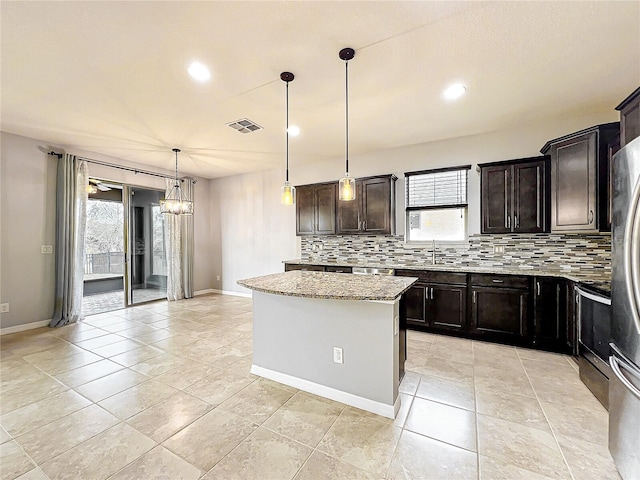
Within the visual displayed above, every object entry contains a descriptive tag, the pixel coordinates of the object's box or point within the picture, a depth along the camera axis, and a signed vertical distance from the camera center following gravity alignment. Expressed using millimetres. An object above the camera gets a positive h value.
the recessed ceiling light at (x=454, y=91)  2730 +1500
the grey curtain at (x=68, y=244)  4281 -63
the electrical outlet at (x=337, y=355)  2254 -940
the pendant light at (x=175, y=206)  4449 +539
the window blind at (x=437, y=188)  4121 +796
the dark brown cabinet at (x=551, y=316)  3064 -865
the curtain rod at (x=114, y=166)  4341 +1333
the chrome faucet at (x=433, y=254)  4242 -222
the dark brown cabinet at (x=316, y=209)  4863 +550
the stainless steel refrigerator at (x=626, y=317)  1370 -407
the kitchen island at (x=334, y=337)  2076 -810
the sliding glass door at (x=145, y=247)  5402 -152
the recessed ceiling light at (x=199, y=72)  2395 +1496
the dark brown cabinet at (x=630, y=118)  2275 +1043
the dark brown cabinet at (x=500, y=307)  3268 -820
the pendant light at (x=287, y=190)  2527 +462
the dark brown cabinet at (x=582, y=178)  2842 +656
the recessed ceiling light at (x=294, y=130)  3747 +1512
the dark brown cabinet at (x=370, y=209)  4363 +493
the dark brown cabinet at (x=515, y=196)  3381 +551
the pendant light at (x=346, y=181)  2199 +506
